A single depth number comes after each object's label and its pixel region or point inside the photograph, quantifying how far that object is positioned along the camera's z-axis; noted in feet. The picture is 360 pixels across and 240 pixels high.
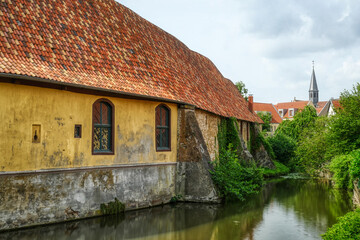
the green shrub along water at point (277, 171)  106.73
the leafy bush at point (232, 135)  81.97
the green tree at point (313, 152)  104.68
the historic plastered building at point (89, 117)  39.09
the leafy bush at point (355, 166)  50.49
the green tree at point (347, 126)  73.26
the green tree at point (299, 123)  162.09
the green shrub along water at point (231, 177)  57.57
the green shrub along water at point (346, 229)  30.39
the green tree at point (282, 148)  132.26
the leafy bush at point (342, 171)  69.67
